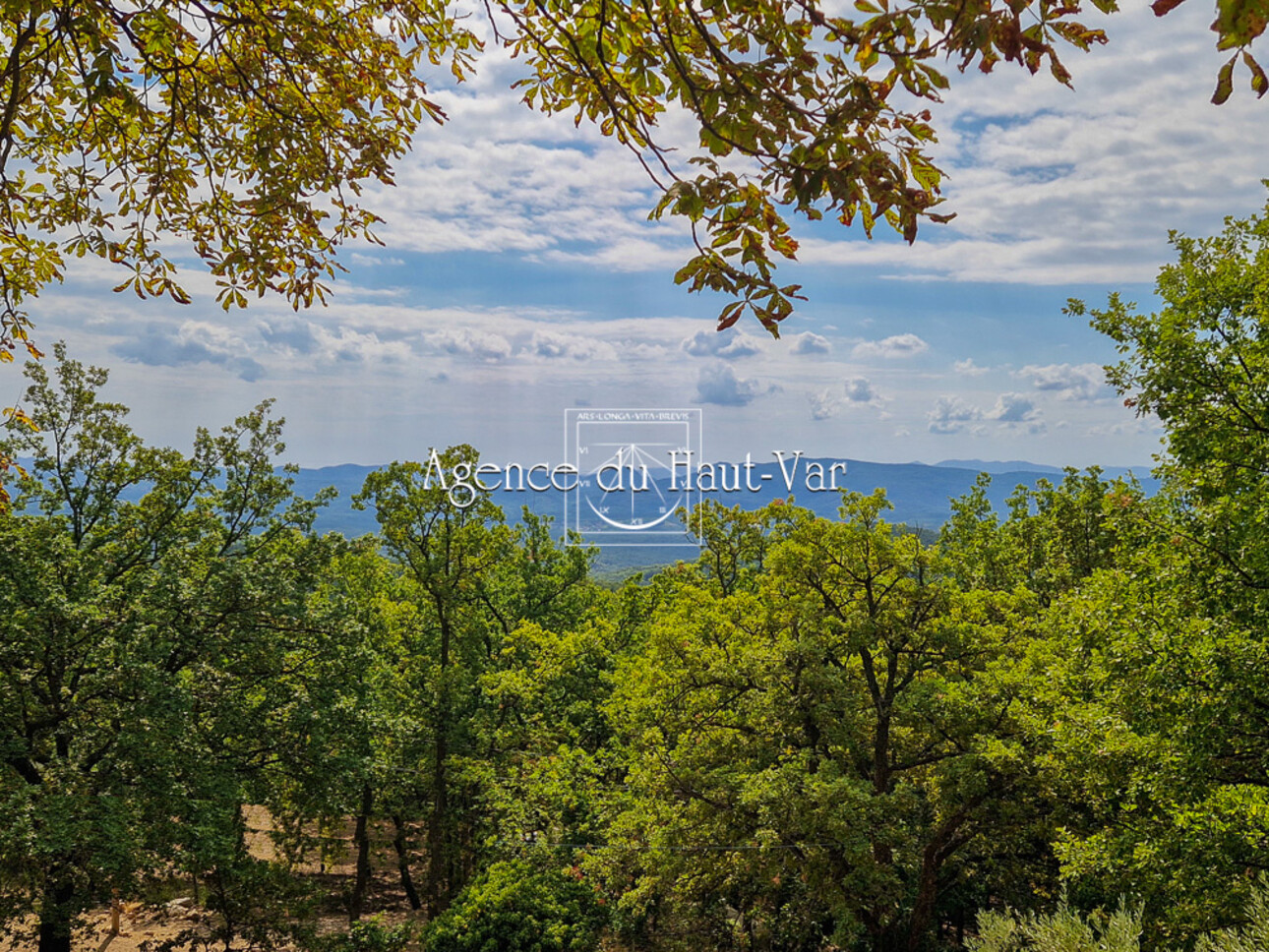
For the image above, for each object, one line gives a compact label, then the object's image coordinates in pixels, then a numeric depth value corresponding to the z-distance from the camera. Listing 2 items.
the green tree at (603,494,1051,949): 12.14
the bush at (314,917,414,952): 13.66
